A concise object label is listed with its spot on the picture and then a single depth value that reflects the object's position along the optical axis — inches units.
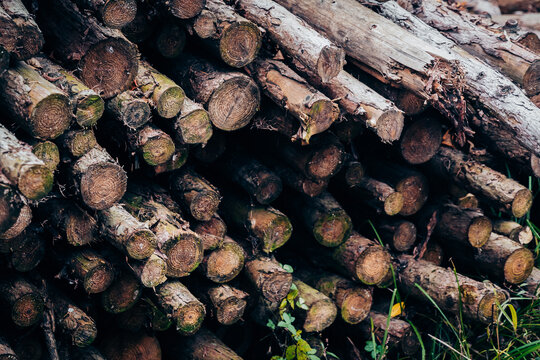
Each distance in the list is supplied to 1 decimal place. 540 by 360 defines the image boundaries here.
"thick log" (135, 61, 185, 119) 95.9
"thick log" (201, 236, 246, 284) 108.0
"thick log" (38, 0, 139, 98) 95.0
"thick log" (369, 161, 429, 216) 128.6
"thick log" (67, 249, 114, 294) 94.3
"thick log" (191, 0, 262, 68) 99.4
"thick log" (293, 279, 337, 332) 115.2
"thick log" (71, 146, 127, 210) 87.0
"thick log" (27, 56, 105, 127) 87.5
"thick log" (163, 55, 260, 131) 101.7
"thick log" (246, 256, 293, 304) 111.7
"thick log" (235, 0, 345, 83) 98.8
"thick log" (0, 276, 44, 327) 89.5
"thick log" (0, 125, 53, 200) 72.8
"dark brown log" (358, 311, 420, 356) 126.0
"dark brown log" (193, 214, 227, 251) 107.0
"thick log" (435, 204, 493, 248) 130.9
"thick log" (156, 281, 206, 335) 98.2
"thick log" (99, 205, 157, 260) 89.6
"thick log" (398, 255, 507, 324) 122.0
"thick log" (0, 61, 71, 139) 80.4
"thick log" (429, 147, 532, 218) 125.1
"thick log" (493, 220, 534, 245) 138.3
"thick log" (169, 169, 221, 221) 106.0
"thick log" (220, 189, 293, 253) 114.9
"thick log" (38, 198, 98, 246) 92.7
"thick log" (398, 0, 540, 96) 129.7
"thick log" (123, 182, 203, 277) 97.5
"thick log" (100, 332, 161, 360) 108.2
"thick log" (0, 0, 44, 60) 80.5
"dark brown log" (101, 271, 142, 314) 99.4
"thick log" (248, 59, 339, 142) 97.5
